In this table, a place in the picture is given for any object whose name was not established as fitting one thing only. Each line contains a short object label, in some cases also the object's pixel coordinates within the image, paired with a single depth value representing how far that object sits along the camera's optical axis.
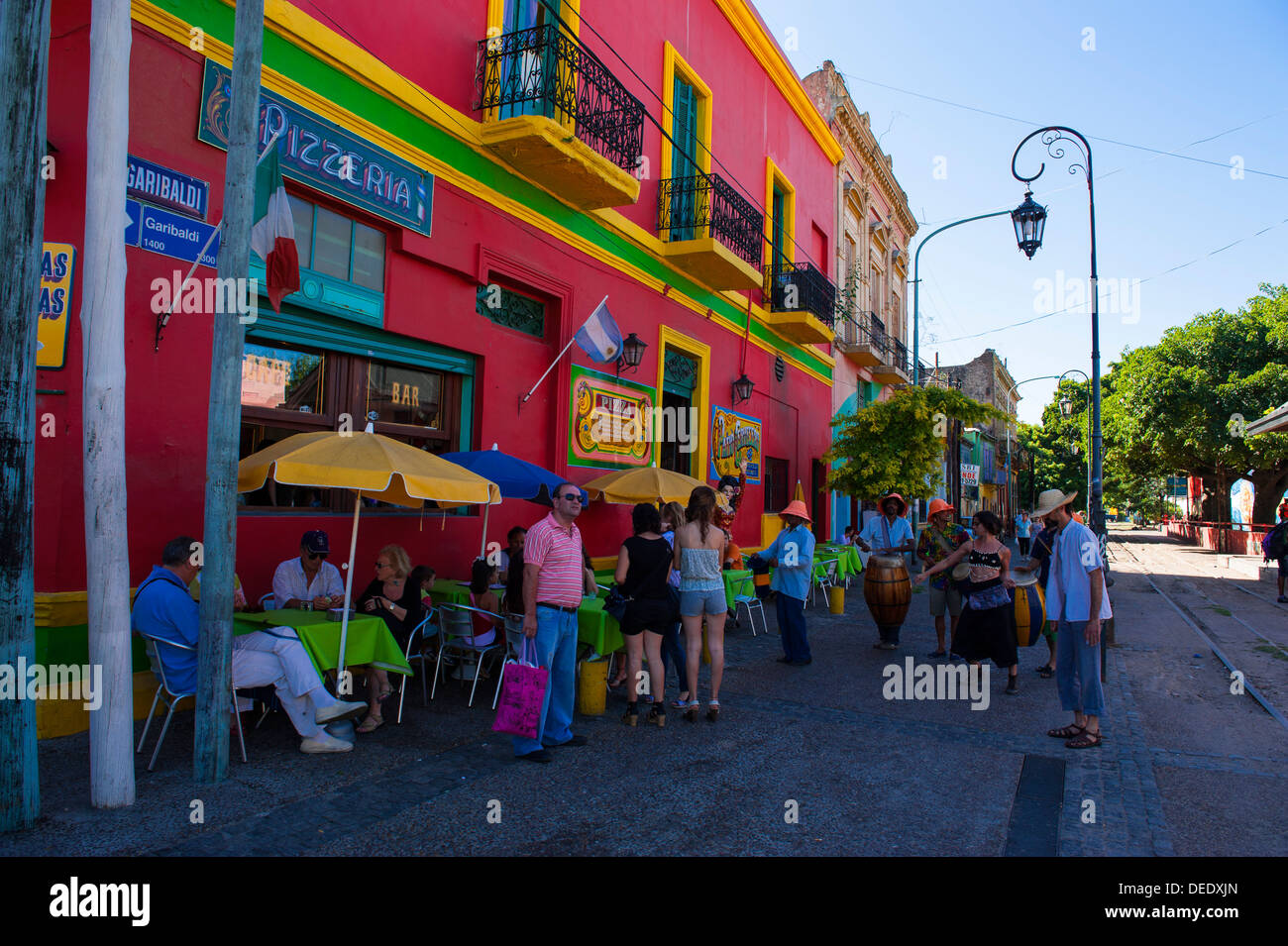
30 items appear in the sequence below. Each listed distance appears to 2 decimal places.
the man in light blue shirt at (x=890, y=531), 10.42
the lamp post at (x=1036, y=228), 12.61
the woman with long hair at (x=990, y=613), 7.39
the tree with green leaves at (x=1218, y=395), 30.78
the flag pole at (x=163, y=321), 5.79
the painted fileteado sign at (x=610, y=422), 10.45
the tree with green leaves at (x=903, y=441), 15.37
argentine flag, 9.60
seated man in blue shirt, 4.82
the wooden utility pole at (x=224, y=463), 4.53
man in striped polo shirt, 5.33
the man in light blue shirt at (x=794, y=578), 8.31
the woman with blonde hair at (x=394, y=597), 6.19
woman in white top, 6.20
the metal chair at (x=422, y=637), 6.39
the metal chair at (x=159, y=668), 4.81
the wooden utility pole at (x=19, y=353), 3.66
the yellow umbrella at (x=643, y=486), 9.14
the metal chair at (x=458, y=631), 6.70
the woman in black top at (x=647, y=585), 6.08
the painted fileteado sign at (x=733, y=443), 14.07
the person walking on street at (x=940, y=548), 8.87
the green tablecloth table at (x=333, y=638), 5.37
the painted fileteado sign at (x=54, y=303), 5.32
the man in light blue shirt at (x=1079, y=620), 5.71
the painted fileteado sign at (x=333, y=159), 6.17
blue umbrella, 7.70
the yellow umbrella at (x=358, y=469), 5.26
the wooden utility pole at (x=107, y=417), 4.11
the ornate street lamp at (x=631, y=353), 11.16
